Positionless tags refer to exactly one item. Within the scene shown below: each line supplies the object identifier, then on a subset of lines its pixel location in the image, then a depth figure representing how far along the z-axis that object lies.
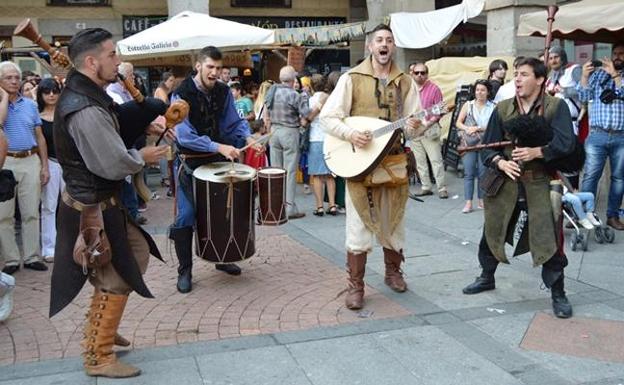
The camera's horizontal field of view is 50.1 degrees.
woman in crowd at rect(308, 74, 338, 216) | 8.75
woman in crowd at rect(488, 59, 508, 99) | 9.49
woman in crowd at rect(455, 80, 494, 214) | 8.52
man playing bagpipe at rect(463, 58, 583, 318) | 4.62
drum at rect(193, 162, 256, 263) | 5.34
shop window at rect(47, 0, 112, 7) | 18.34
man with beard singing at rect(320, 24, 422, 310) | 4.98
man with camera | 7.12
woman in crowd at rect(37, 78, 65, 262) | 6.53
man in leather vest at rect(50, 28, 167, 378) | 3.59
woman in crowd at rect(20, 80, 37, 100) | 8.16
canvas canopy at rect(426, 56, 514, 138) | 11.75
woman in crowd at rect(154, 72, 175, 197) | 9.62
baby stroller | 6.55
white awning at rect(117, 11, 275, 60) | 10.54
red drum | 6.93
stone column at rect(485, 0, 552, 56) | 11.84
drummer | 5.36
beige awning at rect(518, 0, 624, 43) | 6.86
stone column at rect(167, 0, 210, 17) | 14.61
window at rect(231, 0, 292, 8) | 20.02
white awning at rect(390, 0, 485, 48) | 13.46
